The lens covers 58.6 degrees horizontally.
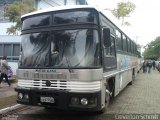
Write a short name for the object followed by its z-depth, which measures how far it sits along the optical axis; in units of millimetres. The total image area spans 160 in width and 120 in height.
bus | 3512
